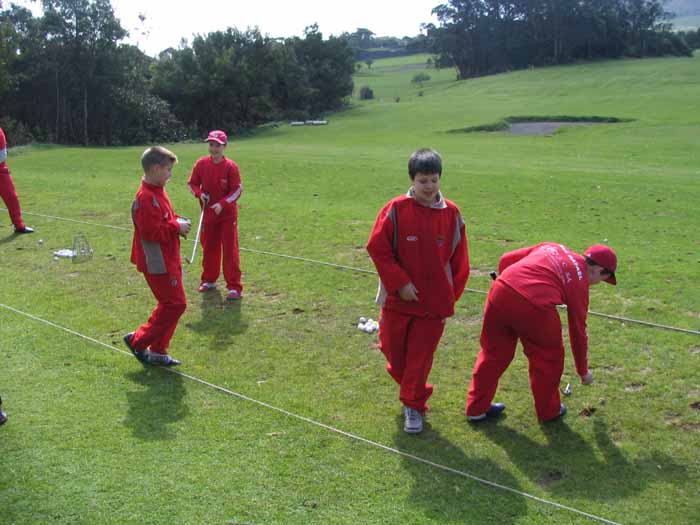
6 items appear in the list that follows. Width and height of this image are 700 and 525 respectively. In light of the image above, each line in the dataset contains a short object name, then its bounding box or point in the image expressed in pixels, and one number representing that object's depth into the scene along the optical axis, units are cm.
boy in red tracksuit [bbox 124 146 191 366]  680
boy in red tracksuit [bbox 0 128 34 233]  1348
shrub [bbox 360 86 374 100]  7469
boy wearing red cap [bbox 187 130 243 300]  950
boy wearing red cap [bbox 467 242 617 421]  557
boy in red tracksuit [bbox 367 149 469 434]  564
